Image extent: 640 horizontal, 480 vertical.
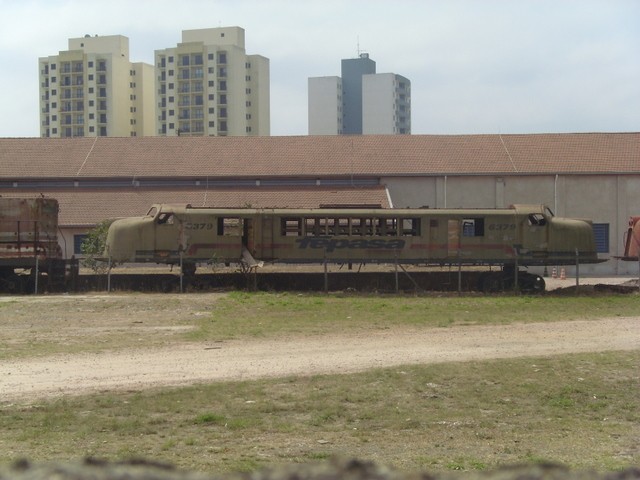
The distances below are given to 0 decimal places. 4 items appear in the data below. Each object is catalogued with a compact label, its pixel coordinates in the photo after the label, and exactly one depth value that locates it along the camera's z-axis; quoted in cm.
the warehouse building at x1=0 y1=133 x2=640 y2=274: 4750
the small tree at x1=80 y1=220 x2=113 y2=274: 3450
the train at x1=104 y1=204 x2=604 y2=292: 3259
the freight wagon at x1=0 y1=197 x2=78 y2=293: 3188
